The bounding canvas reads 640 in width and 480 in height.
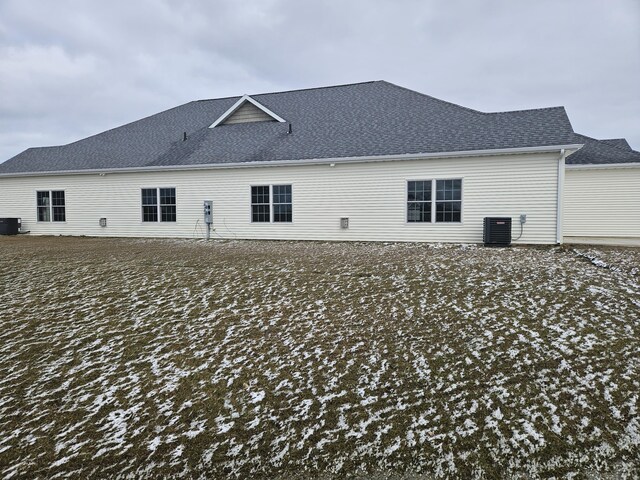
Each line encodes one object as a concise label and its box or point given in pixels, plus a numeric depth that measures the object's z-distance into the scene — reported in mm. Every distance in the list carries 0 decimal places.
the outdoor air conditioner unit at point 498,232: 11406
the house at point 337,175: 11789
